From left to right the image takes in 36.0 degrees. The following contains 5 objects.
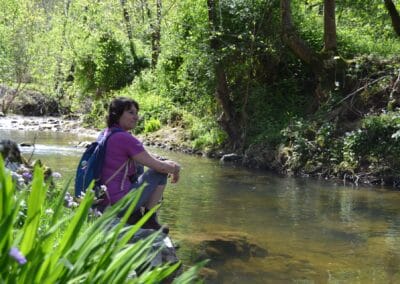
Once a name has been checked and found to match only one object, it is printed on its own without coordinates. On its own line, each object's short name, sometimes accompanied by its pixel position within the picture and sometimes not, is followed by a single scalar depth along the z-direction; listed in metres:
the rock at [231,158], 14.98
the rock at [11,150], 6.72
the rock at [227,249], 5.96
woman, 5.36
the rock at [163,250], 4.84
